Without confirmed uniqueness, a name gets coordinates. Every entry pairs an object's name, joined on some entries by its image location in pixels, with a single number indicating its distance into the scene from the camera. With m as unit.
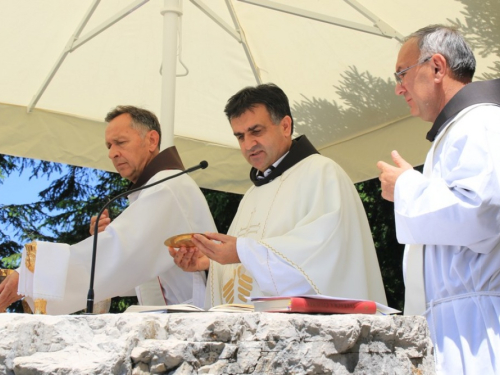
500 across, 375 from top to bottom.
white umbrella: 5.32
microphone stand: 2.60
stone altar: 1.77
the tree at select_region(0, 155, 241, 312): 10.91
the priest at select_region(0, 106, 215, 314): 3.68
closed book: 2.09
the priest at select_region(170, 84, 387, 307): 3.49
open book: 2.07
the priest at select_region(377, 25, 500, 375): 2.53
